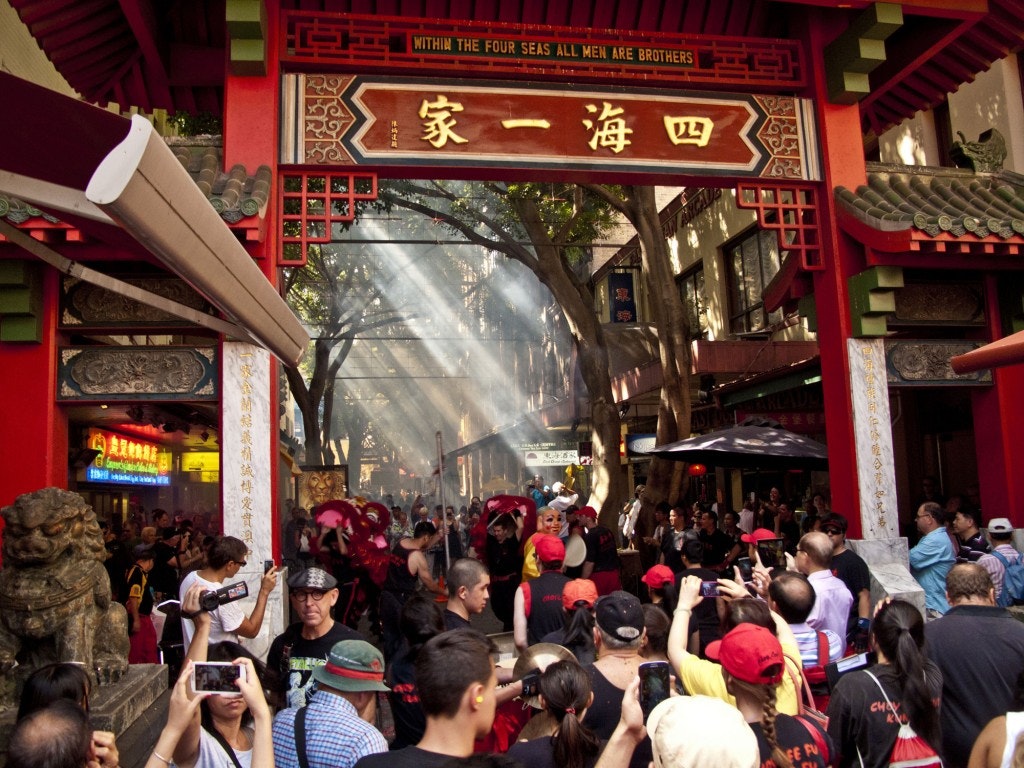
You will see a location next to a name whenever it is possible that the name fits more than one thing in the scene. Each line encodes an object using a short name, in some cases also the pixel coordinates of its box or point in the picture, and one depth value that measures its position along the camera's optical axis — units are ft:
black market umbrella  31.12
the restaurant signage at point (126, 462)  52.49
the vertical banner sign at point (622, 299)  69.36
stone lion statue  15.58
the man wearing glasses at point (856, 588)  20.13
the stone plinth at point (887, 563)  28.07
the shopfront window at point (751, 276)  55.93
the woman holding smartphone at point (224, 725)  8.91
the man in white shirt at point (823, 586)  18.13
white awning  9.57
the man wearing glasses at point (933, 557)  23.98
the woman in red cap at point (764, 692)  10.32
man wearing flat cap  13.87
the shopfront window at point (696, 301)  66.49
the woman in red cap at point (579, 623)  15.79
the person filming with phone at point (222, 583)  18.25
